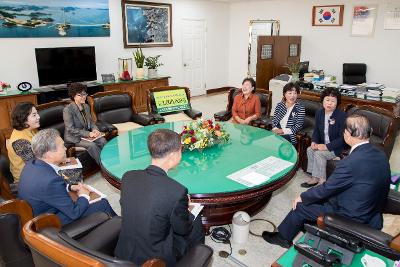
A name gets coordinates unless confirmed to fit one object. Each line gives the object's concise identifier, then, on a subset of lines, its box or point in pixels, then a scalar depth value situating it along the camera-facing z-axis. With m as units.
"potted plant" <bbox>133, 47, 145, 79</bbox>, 6.82
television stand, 5.42
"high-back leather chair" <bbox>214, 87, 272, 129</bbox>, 4.68
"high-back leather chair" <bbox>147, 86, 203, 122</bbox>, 4.77
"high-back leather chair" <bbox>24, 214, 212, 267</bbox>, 1.12
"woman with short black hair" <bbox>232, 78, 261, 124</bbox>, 4.34
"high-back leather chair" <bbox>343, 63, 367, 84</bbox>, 6.56
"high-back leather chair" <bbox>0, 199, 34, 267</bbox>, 1.60
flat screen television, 5.56
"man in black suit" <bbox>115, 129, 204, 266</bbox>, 1.50
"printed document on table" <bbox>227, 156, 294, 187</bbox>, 2.43
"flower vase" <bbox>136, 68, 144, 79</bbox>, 6.83
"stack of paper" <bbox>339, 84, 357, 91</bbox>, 5.26
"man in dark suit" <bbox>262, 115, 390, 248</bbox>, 2.02
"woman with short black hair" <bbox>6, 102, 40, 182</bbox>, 2.64
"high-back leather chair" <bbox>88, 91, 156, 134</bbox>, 4.40
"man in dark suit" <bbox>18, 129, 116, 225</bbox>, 1.88
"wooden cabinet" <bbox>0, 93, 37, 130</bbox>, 5.01
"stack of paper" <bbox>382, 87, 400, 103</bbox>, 4.85
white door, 8.20
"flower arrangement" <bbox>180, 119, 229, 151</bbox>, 2.93
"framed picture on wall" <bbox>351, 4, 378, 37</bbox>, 6.58
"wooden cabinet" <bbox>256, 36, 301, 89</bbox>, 6.96
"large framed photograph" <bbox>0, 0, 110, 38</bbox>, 5.27
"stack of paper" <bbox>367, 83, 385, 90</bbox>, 5.32
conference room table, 2.32
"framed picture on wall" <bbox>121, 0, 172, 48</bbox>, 6.88
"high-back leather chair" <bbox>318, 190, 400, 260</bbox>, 1.70
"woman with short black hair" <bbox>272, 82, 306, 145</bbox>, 3.91
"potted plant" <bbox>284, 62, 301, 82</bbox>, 6.30
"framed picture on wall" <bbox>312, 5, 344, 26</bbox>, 7.00
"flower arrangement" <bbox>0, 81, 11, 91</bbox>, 5.16
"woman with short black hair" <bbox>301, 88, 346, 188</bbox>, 3.53
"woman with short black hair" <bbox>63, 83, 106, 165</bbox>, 3.69
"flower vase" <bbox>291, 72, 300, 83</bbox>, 6.26
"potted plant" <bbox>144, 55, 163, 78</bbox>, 7.03
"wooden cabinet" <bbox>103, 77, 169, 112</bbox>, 6.41
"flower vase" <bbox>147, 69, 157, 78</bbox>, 7.04
